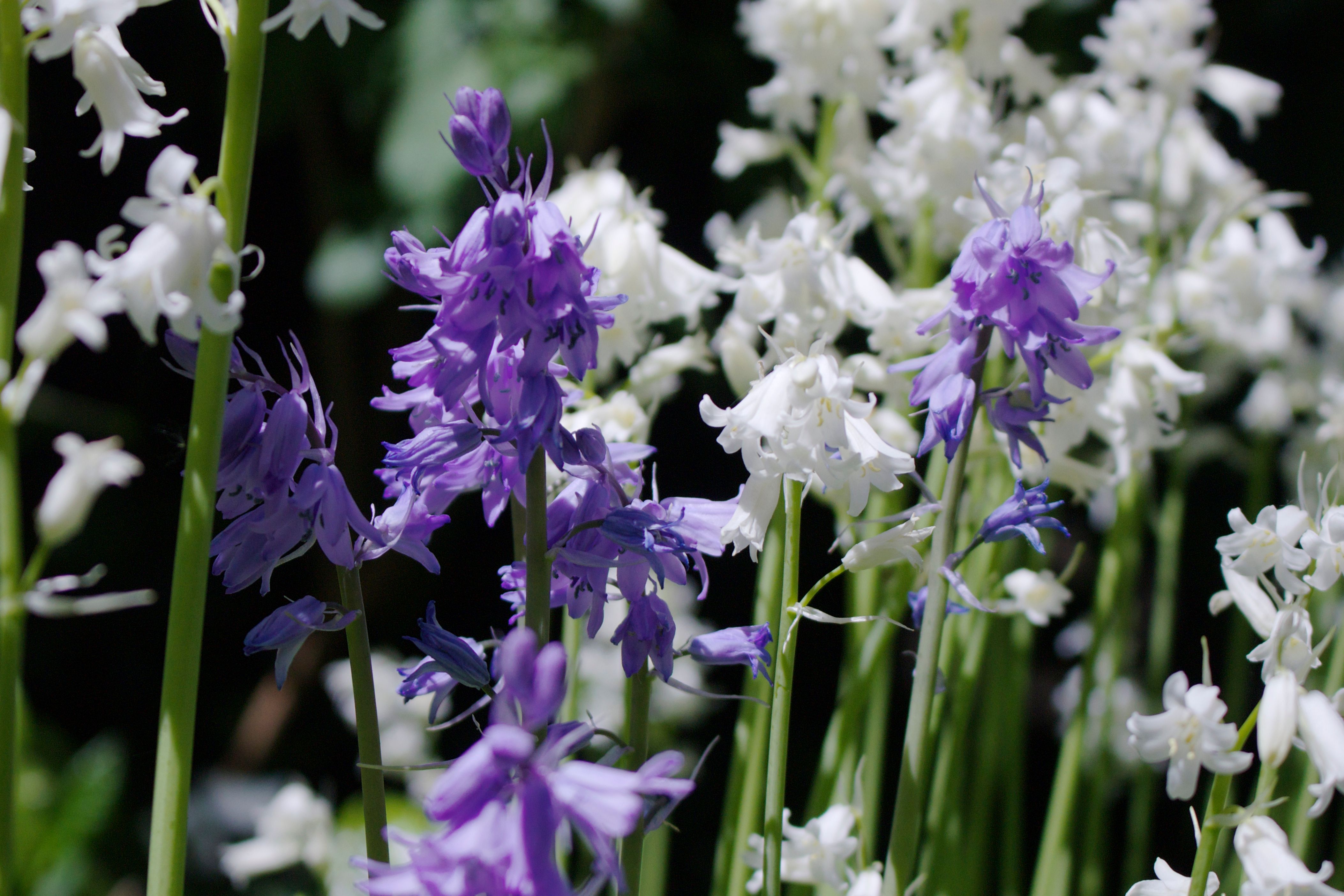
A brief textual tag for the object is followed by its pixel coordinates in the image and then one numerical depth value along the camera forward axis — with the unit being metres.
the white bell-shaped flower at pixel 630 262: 1.10
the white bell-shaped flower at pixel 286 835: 1.21
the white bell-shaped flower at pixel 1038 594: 1.10
